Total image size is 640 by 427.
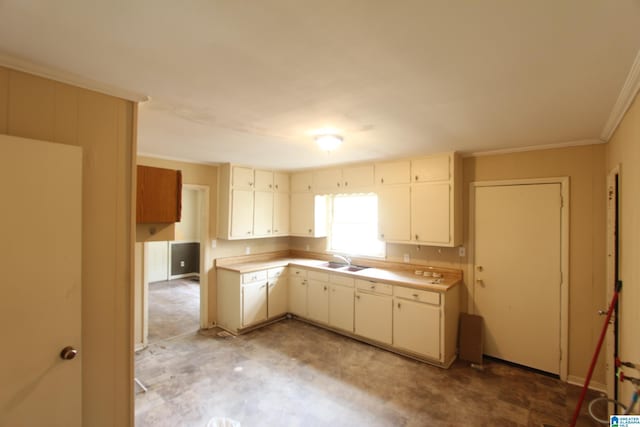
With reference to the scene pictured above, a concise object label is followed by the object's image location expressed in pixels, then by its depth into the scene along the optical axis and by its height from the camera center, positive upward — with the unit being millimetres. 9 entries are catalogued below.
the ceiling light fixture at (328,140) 2719 +698
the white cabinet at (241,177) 4363 +545
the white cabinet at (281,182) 5000 +551
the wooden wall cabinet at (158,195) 1881 +109
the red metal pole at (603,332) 1997 -822
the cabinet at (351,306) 3295 -1268
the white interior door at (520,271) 3107 -644
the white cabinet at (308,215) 4902 -33
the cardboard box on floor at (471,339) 3357 -1475
